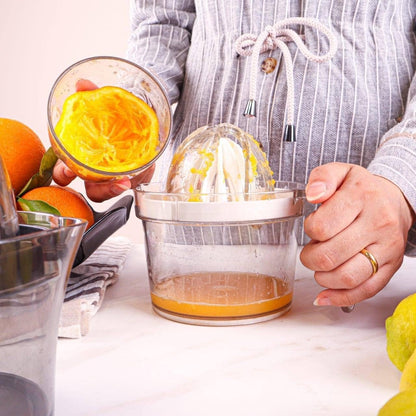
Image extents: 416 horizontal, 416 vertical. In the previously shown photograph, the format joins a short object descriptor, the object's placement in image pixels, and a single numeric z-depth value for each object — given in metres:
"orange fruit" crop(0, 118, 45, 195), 0.52
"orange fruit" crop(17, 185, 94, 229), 0.49
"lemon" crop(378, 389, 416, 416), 0.21
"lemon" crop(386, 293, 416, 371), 0.33
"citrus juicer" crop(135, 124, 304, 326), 0.44
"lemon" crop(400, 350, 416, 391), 0.28
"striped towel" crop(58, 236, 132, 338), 0.42
